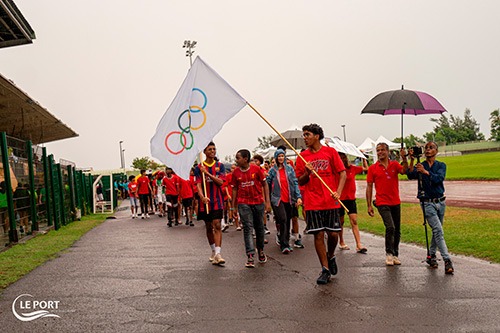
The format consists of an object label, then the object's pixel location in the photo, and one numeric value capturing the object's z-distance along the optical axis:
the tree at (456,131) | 150.75
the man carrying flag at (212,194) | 9.39
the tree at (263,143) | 114.50
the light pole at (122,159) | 105.24
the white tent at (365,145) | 43.22
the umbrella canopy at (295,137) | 21.19
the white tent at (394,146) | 45.43
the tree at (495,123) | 121.50
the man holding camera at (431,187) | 8.28
